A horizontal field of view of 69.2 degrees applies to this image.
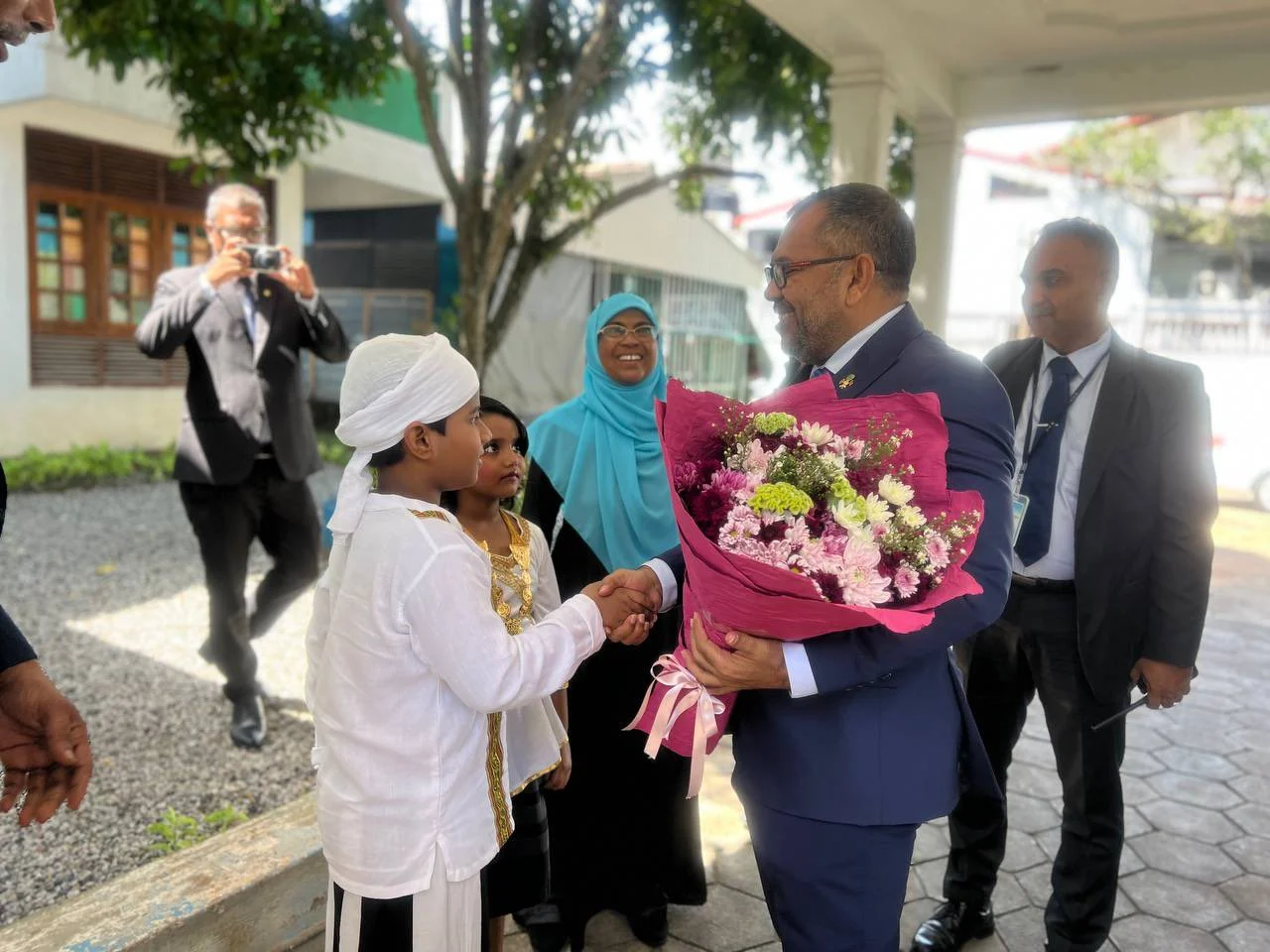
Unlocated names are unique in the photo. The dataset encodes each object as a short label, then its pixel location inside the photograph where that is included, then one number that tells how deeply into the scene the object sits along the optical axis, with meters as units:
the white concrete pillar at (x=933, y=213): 6.28
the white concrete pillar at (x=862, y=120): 5.06
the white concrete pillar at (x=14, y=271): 9.34
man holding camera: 3.82
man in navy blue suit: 1.68
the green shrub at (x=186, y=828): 3.16
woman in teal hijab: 2.83
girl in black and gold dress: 2.26
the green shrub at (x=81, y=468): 8.98
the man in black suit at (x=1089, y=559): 2.56
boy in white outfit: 1.77
